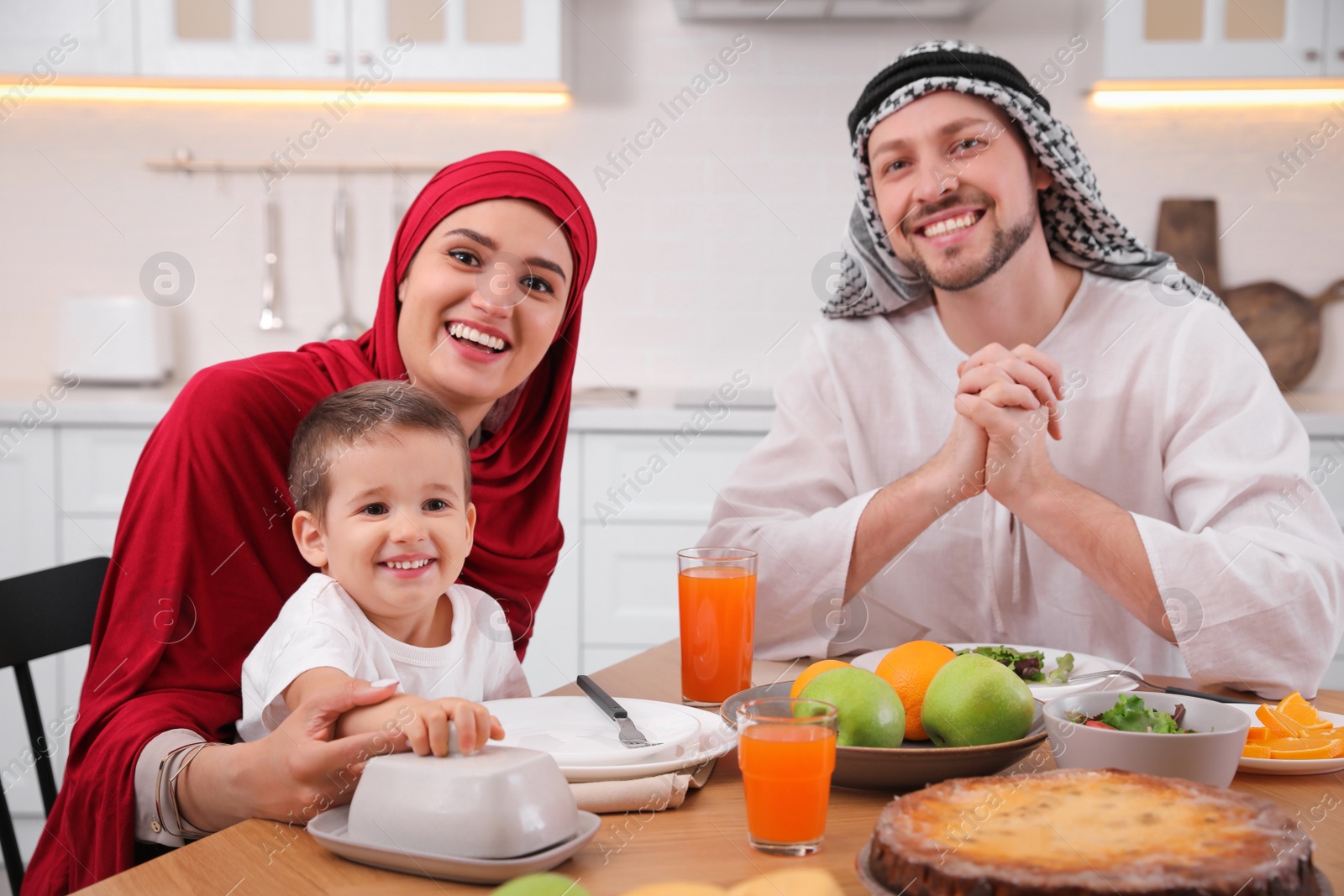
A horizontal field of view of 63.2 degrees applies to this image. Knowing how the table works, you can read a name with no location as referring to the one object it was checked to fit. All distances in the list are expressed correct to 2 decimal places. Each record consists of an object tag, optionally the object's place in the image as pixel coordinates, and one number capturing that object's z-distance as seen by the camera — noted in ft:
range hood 9.30
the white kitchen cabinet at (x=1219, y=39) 9.01
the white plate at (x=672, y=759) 2.69
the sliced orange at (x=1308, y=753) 2.87
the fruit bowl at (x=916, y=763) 2.56
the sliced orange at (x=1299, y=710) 3.00
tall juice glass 3.53
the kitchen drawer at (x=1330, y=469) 8.18
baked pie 1.79
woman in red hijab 3.11
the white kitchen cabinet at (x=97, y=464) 8.52
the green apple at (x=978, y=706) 2.63
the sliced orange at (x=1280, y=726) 2.97
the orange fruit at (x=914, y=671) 2.89
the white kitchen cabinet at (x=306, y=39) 9.20
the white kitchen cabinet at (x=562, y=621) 8.66
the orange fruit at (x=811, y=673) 2.91
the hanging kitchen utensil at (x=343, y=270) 10.33
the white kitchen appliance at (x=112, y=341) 9.88
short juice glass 2.33
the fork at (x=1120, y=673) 3.47
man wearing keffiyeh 4.17
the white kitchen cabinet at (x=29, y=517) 8.53
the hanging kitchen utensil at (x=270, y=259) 10.44
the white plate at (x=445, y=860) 2.16
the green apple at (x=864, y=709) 2.63
